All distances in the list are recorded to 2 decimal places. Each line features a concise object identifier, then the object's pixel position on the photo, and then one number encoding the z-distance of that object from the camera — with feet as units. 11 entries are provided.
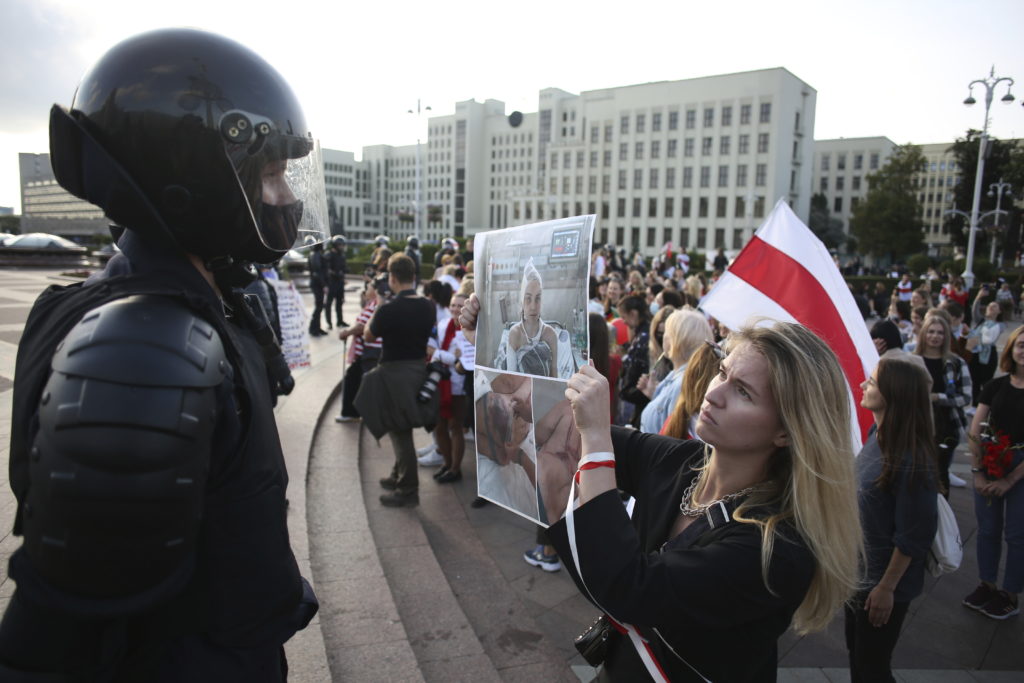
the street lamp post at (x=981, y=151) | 74.84
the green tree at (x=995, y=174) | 141.08
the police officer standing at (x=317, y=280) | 41.60
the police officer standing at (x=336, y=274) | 42.52
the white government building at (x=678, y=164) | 234.79
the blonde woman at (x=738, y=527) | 4.67
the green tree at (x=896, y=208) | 184.75
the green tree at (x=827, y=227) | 260.01
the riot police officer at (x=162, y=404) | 2.96
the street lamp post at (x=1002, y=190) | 130.26
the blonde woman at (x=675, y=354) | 13.14
